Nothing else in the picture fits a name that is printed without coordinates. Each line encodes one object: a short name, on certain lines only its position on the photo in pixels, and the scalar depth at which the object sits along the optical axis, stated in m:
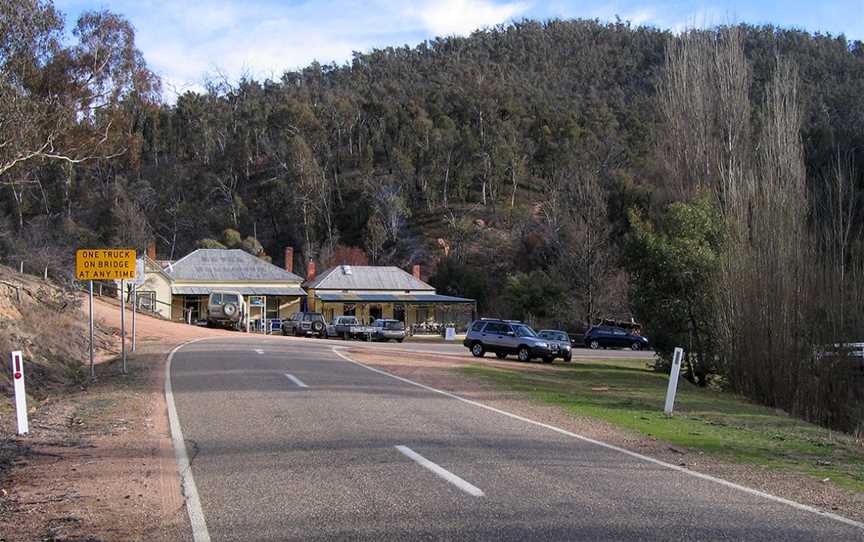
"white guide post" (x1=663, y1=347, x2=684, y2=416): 15.55
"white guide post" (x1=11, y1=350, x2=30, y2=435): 11.77
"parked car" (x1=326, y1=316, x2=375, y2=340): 49.81
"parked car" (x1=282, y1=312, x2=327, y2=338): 53.86
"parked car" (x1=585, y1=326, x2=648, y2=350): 53.31
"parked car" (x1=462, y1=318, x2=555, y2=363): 33.84
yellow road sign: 20.38
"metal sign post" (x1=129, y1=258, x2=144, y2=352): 22.50
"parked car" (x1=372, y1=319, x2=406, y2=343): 49.00
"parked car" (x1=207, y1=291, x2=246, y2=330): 53.50
